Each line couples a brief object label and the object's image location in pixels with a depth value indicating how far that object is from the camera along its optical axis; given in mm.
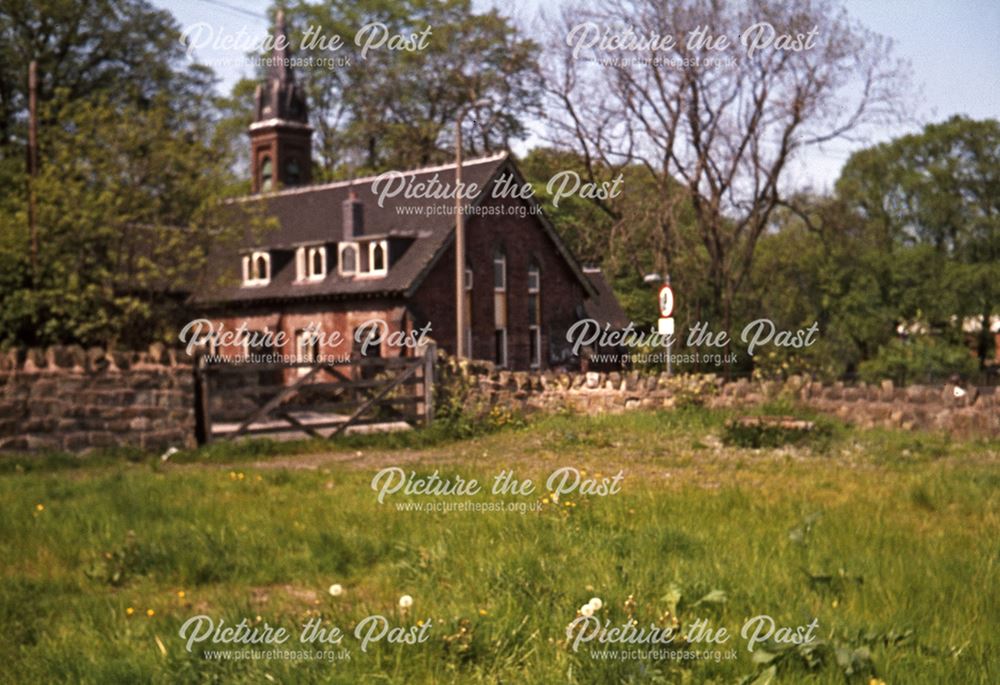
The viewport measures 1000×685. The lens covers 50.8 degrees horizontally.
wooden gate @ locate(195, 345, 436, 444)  17359
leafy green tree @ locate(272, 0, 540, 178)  48625
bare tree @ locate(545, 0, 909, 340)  35188
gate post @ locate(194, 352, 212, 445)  17188
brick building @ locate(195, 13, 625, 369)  36812
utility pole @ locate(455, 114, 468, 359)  27320
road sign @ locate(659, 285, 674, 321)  24281
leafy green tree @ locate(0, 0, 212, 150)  41469
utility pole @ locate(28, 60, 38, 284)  21812
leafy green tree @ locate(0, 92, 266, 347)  21875
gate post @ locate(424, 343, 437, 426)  20062
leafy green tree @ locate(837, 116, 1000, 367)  53219
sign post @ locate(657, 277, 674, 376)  24078
